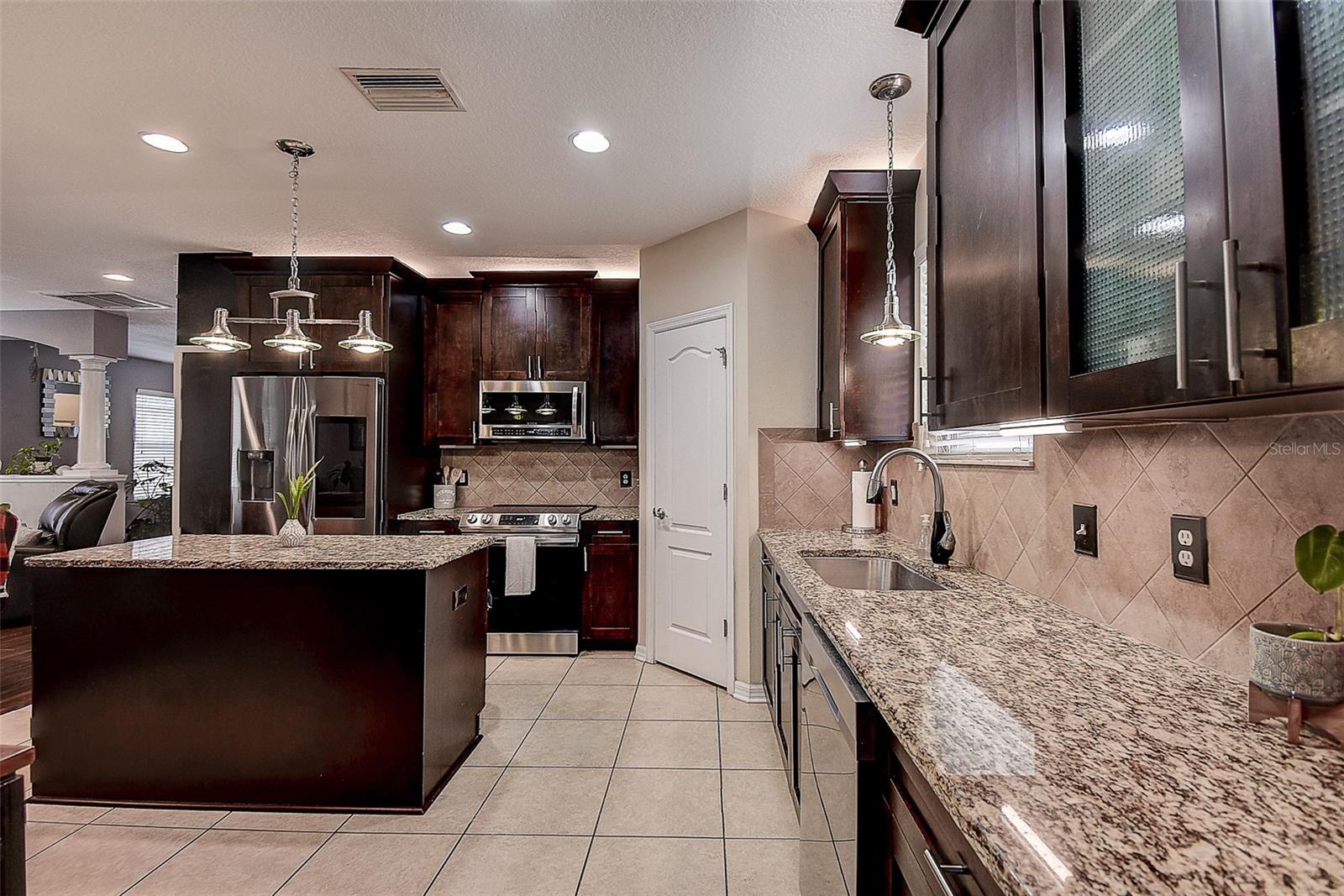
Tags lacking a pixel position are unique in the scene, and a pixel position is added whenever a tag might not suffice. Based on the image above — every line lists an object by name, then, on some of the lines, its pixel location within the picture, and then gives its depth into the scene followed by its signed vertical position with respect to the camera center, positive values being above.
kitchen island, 2.31 -0.78
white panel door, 3.61 -0.20
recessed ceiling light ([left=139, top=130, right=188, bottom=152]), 2.67 +1.39
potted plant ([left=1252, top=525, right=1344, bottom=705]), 0.79 -0.24
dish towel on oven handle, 4.19 -0.66
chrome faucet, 2.19 -0.22
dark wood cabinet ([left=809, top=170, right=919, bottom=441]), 2.90 +0.75
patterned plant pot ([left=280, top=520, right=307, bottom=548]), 2.66 -0.28
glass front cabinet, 0.65 +0.33
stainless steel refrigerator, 4.08 +0.11
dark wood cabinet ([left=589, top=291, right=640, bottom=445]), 4.66 +0.71
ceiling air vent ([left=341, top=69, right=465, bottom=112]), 2.26 +1.38
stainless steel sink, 2.43 -0.42
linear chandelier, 2.78 +0.59
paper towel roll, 3.25 -0.22
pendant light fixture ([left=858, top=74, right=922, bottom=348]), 2.10 +0.51
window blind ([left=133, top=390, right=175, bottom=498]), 8.38 +0.51
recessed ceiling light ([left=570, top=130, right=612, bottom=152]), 2.70 +1.39
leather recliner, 4.77 -0.49
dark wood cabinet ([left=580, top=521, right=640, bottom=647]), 4.29 -0.83
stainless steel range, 4.27 -0.92
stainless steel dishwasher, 1.14 -0.65
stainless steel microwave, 4.62 +0.40
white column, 6.21 +0.54
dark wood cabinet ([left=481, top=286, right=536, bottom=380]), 4.69 +0.98
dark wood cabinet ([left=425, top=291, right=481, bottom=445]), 4.75 +0.68
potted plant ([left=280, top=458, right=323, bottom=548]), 2.66 -0.25
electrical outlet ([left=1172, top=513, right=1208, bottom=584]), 1.17 -0.16
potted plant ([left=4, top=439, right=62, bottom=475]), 6.05 +0.08
